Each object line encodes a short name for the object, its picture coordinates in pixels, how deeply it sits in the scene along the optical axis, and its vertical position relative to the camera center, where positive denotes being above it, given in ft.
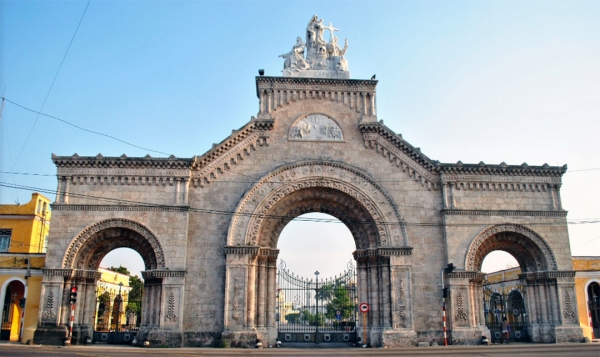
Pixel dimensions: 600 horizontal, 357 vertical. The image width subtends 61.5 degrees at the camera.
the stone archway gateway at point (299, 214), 75.61 +12.74
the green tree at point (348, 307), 85.63 +0.13
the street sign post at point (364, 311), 77.25 -0.77
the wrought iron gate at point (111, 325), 78.23 -3.99
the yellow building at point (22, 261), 76.43 +6.66
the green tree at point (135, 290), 157.58 +4.50
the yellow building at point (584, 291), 81.10 +2.77
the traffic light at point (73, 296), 72.33 +1.27
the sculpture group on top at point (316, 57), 87.25 +42.43
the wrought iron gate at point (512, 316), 82.14 -1.91
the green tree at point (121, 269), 188.06 +13.14
